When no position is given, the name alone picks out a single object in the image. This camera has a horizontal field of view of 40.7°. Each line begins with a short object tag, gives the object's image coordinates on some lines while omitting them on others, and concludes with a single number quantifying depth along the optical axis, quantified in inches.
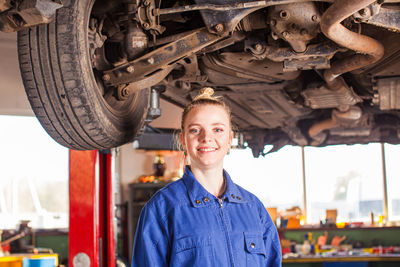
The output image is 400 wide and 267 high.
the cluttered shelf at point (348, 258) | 259.9
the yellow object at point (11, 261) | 166.8
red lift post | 149.7
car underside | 79.0
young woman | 60.1
